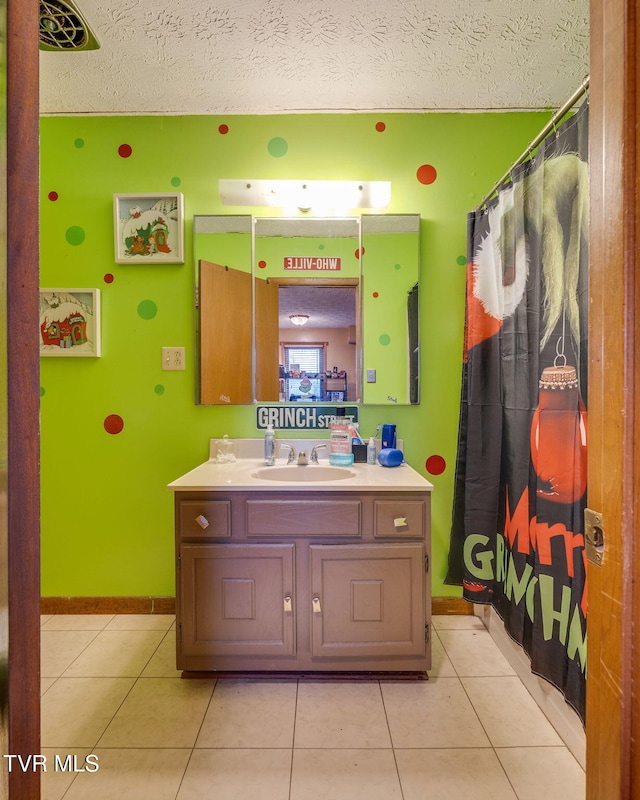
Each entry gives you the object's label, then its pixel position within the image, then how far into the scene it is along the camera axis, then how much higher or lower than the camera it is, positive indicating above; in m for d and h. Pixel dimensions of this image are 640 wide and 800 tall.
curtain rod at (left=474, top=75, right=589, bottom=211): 1.13 +0.82
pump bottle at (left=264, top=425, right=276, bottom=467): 1.98 -0.25
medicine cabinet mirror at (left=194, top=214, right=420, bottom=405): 2.03 +0.39
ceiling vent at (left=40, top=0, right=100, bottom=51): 1.48 +1.31
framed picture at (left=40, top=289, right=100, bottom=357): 2.07 +0.33
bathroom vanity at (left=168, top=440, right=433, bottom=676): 1.60 -0.67
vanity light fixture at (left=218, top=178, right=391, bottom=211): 1.98 +0.91
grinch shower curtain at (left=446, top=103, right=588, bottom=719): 1.22 -0.07
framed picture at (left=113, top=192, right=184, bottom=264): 2.05 +0.77
